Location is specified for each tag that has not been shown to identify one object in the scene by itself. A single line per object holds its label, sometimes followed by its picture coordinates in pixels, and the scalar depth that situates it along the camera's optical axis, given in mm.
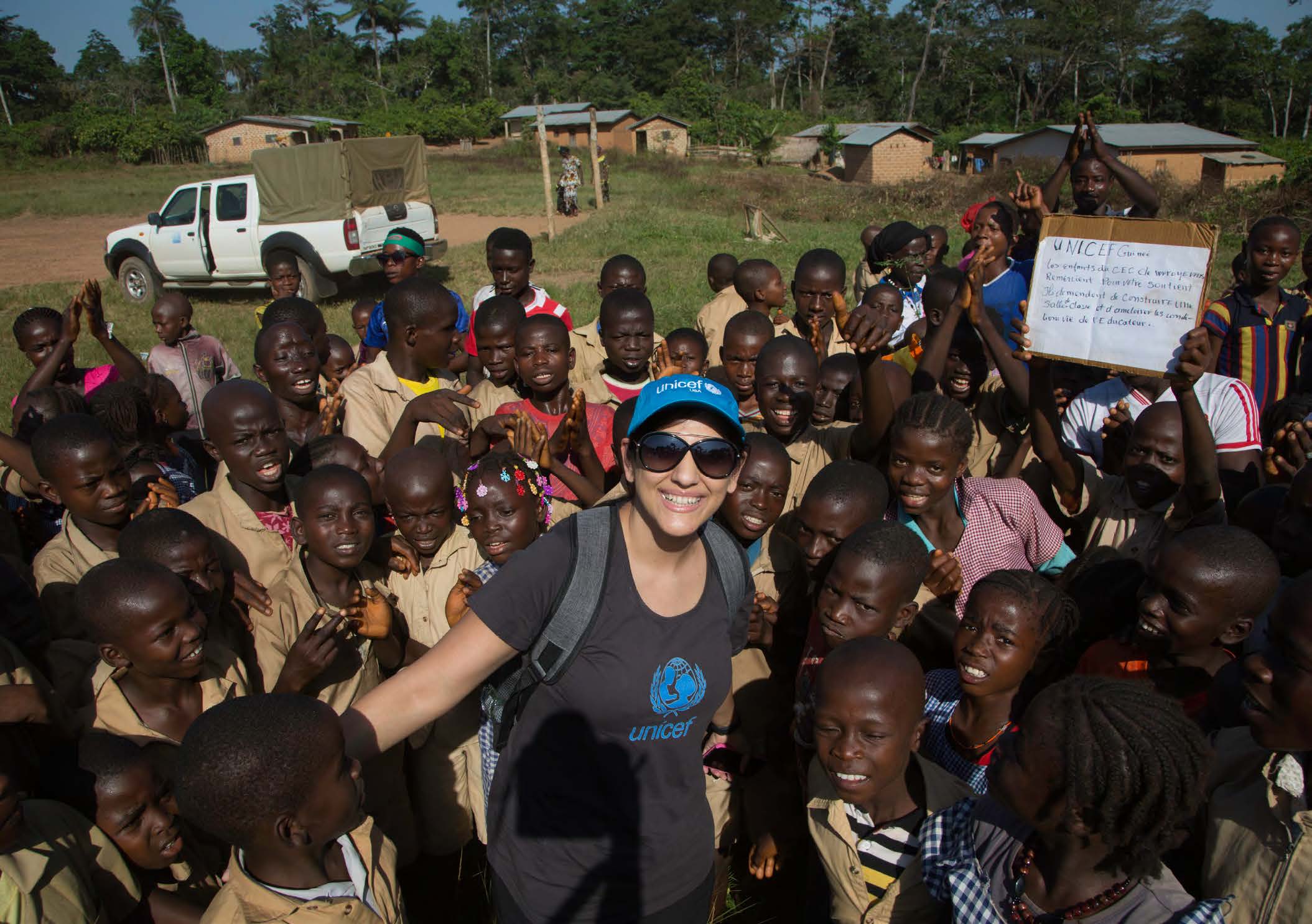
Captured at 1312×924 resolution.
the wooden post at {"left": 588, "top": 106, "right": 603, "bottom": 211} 21666
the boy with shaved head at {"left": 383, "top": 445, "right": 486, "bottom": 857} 3072
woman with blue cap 1766
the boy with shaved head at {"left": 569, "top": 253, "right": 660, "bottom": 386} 4970
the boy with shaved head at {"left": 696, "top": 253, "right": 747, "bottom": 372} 5805
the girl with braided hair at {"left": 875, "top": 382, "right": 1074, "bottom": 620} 3002
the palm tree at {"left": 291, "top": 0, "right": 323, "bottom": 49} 77312
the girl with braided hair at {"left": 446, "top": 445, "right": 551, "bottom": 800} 3059
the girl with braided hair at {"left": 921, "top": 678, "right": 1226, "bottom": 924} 1663
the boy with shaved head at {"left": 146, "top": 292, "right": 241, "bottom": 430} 5383
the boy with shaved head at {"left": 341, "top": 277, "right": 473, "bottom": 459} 4094
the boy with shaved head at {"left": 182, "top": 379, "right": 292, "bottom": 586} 3273
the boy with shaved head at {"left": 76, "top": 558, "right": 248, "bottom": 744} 2406
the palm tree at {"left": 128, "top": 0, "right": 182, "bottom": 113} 69625
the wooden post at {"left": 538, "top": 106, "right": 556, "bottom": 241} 15898
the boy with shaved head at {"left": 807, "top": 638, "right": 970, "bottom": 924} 2137
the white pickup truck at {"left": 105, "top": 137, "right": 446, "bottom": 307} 12508
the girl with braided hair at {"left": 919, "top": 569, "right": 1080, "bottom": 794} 2416
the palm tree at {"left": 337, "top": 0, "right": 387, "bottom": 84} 70938
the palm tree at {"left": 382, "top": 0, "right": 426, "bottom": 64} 71438
